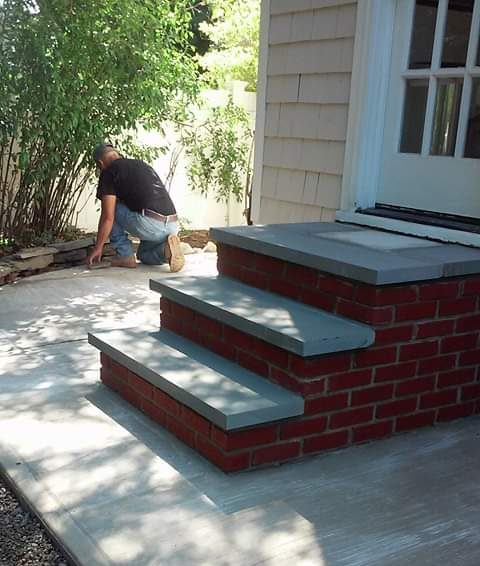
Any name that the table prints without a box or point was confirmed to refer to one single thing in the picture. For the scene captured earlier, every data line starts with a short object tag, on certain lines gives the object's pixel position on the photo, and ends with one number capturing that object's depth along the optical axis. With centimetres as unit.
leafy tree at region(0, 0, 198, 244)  525
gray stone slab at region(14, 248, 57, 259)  578
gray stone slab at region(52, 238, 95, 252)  615
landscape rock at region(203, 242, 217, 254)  718
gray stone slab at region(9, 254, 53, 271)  568
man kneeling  573
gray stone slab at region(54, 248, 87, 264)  615
